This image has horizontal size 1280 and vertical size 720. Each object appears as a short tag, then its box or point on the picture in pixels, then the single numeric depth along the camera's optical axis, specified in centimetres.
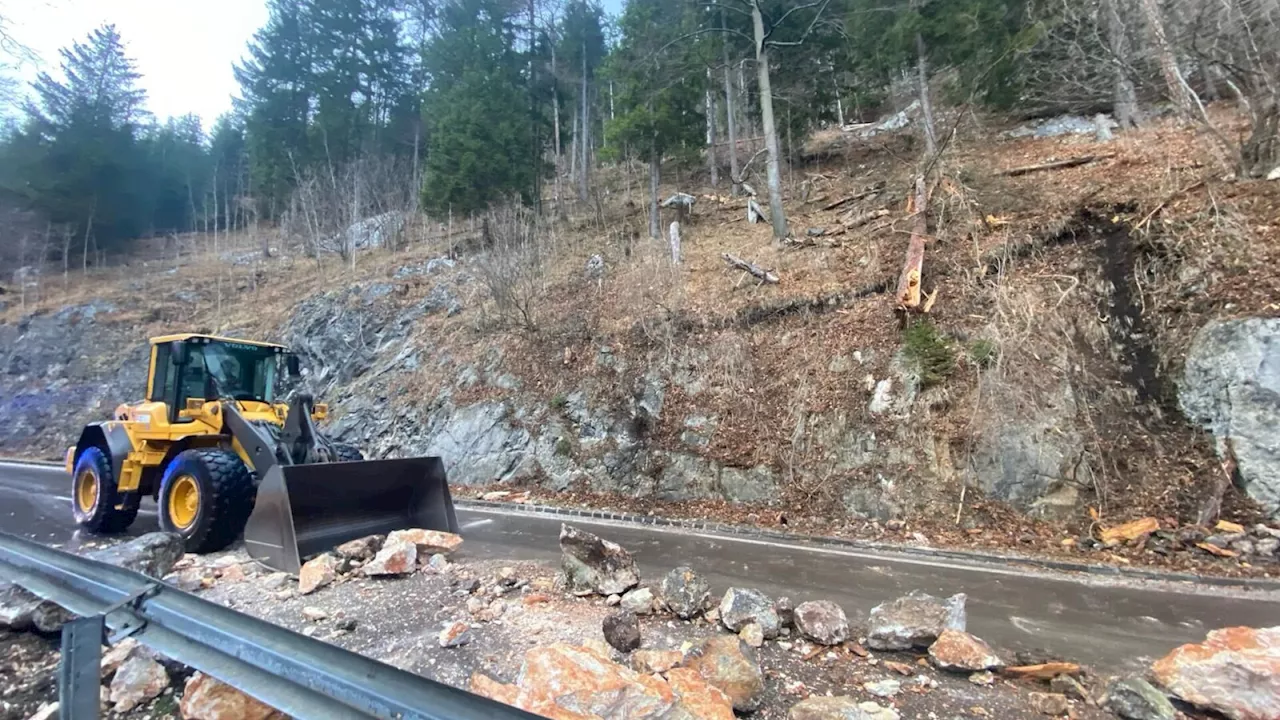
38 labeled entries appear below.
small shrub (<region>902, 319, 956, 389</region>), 879
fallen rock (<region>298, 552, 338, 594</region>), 488
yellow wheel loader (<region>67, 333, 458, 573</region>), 579
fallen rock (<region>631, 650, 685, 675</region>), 341
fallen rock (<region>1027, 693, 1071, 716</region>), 316
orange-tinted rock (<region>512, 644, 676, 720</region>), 276
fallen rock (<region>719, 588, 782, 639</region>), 407
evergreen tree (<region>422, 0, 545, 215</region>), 2016
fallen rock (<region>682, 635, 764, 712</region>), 321
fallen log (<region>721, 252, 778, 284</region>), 1247
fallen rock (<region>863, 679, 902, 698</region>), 334
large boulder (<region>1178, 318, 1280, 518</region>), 645
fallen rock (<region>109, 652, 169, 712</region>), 307
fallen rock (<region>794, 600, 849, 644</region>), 395
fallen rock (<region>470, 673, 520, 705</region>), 296
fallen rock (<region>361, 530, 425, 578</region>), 521
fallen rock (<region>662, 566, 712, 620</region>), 438
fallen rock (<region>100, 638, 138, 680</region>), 336
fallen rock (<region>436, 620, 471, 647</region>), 389
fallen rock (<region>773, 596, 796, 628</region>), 420
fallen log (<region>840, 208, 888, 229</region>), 1373
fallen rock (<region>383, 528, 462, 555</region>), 592
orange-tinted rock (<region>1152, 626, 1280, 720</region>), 295
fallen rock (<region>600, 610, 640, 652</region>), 377
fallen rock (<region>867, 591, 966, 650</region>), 385
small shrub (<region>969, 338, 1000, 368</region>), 850
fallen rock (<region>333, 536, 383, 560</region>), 546
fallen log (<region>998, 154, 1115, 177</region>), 1214
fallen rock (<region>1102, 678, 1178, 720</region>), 302
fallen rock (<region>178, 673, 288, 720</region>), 281
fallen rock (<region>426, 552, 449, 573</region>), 542
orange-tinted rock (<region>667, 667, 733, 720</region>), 284
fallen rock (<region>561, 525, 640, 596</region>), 491
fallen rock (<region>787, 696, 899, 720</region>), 297
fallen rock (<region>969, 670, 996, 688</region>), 346
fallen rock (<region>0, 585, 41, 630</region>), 377
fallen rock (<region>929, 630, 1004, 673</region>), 355
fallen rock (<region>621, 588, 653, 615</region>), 450
